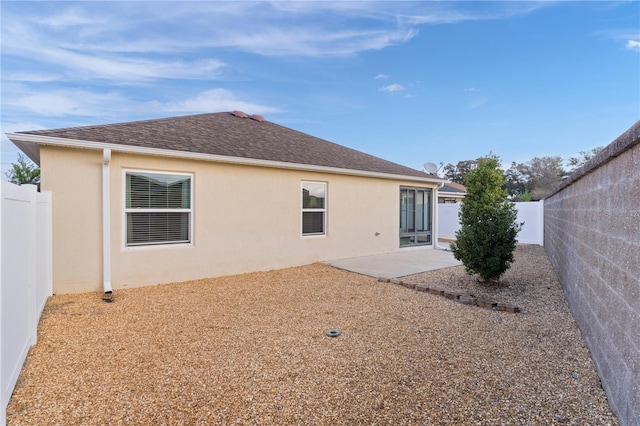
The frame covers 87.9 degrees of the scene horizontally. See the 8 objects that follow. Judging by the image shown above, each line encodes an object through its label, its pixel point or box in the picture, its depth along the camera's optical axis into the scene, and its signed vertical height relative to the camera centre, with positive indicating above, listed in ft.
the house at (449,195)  70.95 +3.10
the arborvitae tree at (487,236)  22.27 -1.83
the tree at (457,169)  156.31 +19.43
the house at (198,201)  20.75 +0.52
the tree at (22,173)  53.62 +5.37
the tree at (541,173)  119.14 +14.11
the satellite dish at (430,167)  58.45 +7.44
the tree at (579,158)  116.84 +18.87
